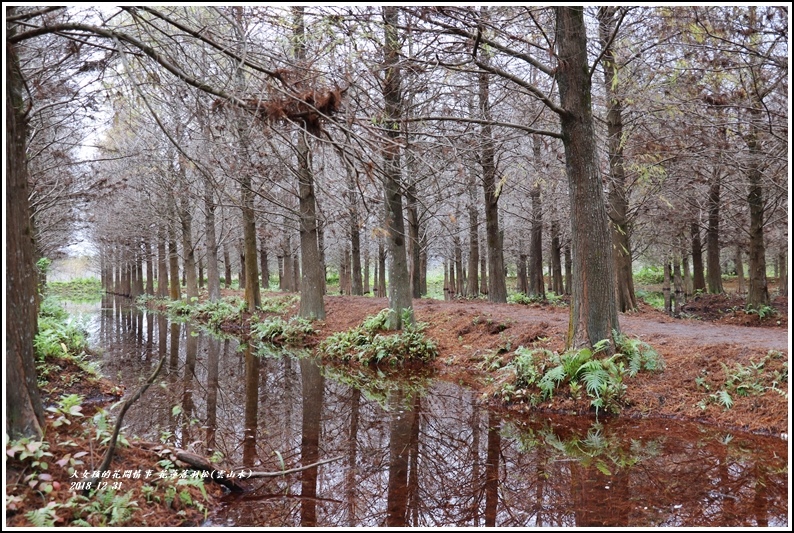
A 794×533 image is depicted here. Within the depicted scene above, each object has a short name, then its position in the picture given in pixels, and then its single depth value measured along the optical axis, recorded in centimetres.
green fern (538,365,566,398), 729
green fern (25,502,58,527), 300
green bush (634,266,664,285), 3944
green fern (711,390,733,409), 642
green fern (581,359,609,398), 697
